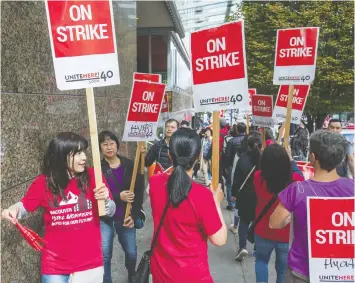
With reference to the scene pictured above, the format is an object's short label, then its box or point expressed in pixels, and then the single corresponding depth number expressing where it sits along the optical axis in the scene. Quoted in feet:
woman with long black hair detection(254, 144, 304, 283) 13.20
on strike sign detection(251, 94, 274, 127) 25.19
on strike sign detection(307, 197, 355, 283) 8.89
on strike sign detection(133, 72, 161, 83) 20.95
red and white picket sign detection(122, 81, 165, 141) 17.73
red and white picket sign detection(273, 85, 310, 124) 24.09
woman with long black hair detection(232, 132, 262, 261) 16.97
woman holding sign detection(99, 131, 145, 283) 14.83
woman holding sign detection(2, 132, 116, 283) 9.89
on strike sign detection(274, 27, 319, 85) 19.42
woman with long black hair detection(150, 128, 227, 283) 8.94
